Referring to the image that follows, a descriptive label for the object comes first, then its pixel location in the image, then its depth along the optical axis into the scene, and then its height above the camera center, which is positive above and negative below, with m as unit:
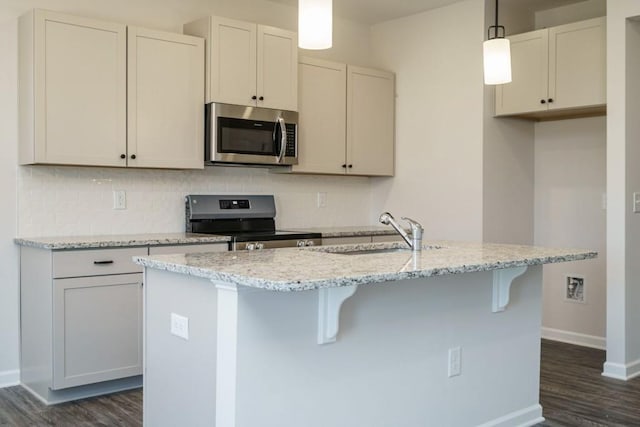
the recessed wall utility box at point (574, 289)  4.98 -0.66
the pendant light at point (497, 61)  3.06 +0.67
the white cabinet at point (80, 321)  3.45 -0.66
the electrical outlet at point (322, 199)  5.32 +0.03
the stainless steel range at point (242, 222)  4.18 -0.14
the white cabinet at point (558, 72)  4.32 +0.91
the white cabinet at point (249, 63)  4.22 +0.95
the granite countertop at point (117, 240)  3.46 -0.22
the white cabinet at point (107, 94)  3.62 +0.64
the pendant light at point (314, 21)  2.38 +0.67
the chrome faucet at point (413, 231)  2.99 -0.13
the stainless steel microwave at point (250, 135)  4.21 +0.46
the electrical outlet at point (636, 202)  4.10 +0.01
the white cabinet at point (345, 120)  4.86 +0.65
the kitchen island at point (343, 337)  2.12 -0.52
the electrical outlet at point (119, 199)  4.16 +0.02
